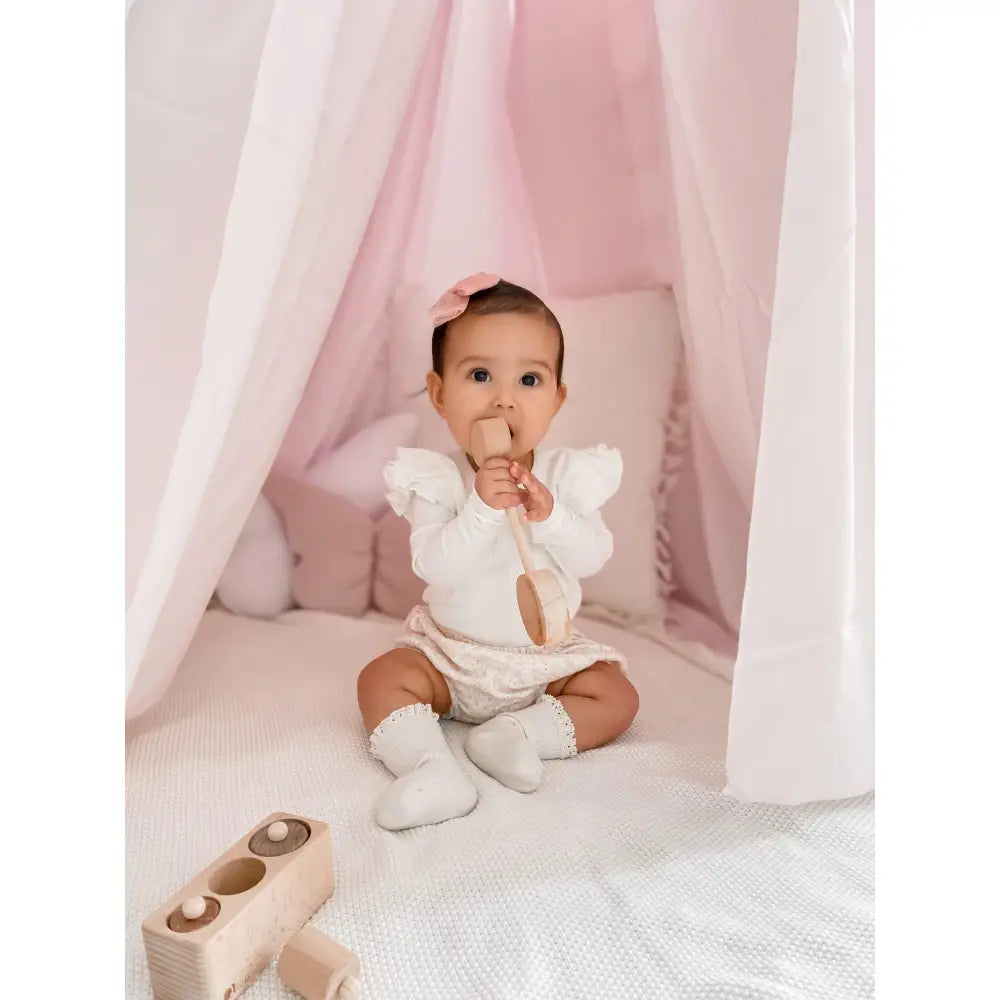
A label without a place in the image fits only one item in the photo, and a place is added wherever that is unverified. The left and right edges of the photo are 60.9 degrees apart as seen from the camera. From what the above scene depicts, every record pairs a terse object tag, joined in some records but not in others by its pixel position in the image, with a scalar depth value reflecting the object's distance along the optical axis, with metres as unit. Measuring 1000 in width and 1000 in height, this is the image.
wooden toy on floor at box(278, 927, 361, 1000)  0.67
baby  1.13
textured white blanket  0.71
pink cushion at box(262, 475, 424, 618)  1.56
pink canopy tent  0.80
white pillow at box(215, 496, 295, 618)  1.56
